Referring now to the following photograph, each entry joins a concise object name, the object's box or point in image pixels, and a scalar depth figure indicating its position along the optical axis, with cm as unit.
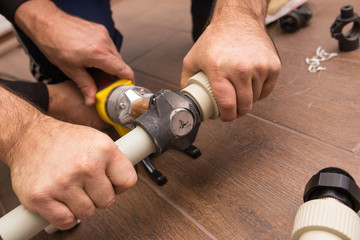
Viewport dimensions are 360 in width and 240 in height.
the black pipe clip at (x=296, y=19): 105
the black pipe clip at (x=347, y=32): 84
